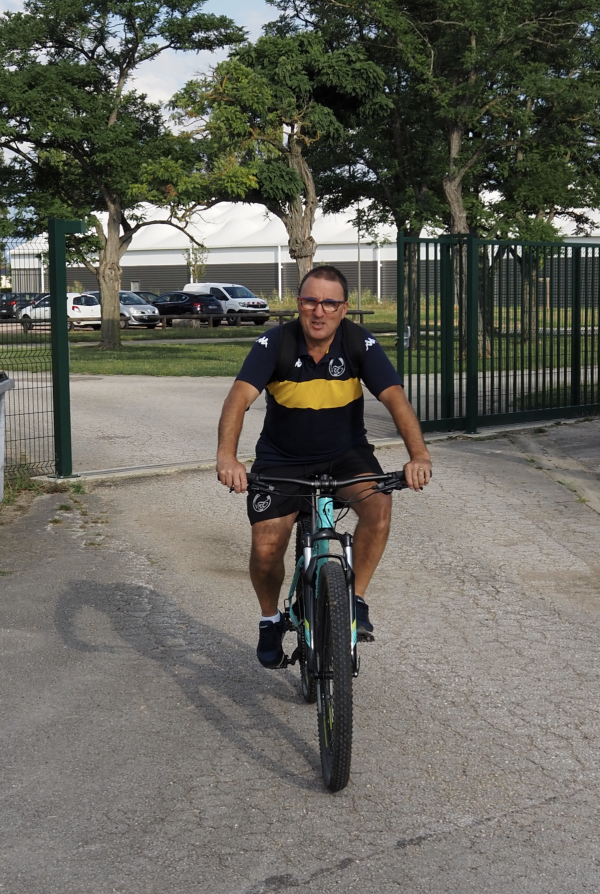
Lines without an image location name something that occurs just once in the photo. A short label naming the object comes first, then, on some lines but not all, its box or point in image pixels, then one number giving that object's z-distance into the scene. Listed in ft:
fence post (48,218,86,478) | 33.86
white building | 247.29
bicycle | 13.48
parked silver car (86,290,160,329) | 162.30
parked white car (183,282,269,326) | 179.11
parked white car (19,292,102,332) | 162.20
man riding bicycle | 15.49
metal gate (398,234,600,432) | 44.45
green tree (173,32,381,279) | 88.07
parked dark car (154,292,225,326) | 177.06
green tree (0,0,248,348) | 104.37
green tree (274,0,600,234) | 87.71
